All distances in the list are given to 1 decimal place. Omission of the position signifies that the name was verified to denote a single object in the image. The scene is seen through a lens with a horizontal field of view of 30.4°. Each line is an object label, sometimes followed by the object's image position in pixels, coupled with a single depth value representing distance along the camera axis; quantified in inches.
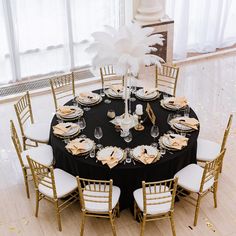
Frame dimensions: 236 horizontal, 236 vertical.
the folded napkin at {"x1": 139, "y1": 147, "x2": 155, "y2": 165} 167.9
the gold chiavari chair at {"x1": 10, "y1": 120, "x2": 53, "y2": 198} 187.6
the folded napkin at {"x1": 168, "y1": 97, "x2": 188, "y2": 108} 202.6
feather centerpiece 163.0
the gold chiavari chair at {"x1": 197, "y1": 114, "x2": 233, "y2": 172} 191.3
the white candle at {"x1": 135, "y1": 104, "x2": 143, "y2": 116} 192.7
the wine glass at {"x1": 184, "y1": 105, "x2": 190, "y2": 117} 197.2
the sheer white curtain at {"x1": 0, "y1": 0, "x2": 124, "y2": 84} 273.3
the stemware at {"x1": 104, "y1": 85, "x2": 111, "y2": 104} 211.0
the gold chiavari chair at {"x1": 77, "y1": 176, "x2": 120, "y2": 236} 160.2
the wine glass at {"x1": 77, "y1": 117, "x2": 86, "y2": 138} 191.3
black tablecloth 169.3
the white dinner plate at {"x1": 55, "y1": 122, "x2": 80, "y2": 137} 185.0
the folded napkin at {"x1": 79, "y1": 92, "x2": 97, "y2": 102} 210.8
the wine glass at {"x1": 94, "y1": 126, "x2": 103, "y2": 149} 179.3
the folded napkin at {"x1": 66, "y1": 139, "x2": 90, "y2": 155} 174.1
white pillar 286.4
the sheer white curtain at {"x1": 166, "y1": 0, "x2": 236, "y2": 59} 313.6
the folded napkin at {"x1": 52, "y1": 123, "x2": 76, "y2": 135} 185.9
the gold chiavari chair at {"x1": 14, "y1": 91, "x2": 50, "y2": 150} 205.9
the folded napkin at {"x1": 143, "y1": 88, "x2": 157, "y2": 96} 213.9
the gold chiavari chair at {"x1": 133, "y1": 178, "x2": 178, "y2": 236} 159.5
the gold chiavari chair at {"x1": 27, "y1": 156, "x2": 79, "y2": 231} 168.2
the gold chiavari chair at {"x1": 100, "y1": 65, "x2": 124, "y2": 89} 295.0
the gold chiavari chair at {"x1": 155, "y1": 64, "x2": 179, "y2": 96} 268.6
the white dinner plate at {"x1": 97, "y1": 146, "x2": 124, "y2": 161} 170.2
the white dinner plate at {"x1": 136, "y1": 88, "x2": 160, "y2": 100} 211.0
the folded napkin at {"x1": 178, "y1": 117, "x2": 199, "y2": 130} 187.0
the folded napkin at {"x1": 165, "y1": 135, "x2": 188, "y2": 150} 174.6
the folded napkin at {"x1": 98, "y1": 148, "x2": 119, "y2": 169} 167.5
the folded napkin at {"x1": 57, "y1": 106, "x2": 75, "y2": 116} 199.5
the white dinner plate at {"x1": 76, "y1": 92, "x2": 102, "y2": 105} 208.8
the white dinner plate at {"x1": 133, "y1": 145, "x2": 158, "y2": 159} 170.6
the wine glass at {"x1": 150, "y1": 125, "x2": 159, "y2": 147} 179.8
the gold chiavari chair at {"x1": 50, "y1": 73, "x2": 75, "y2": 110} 236.9
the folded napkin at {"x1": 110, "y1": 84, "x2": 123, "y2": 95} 216.7
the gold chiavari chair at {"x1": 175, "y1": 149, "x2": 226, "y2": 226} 169.0
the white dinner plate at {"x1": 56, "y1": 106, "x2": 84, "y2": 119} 198.2
